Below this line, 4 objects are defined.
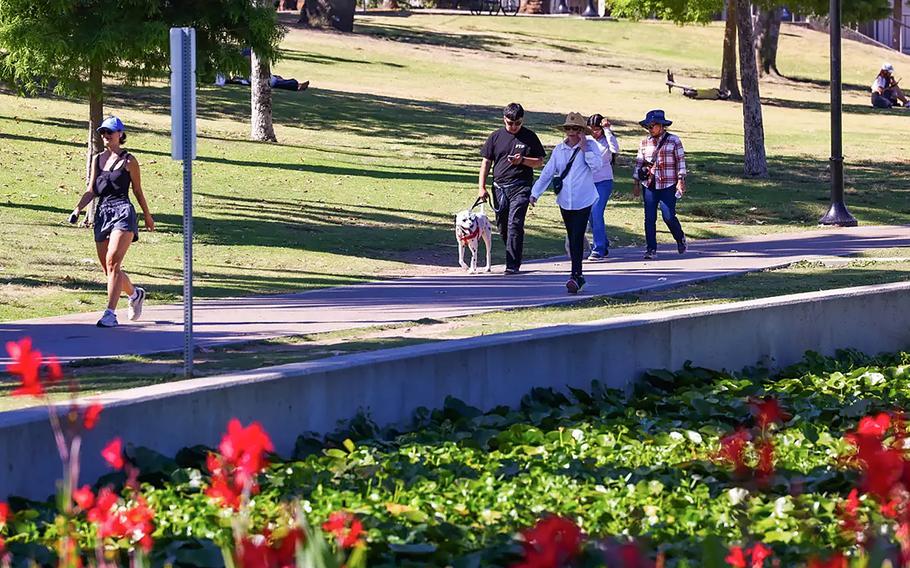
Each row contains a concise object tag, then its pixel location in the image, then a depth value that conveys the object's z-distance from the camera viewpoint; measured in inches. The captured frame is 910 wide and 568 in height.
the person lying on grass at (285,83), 3100.4
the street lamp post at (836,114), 1752.0
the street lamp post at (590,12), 5994.1
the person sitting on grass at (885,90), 3878.0
